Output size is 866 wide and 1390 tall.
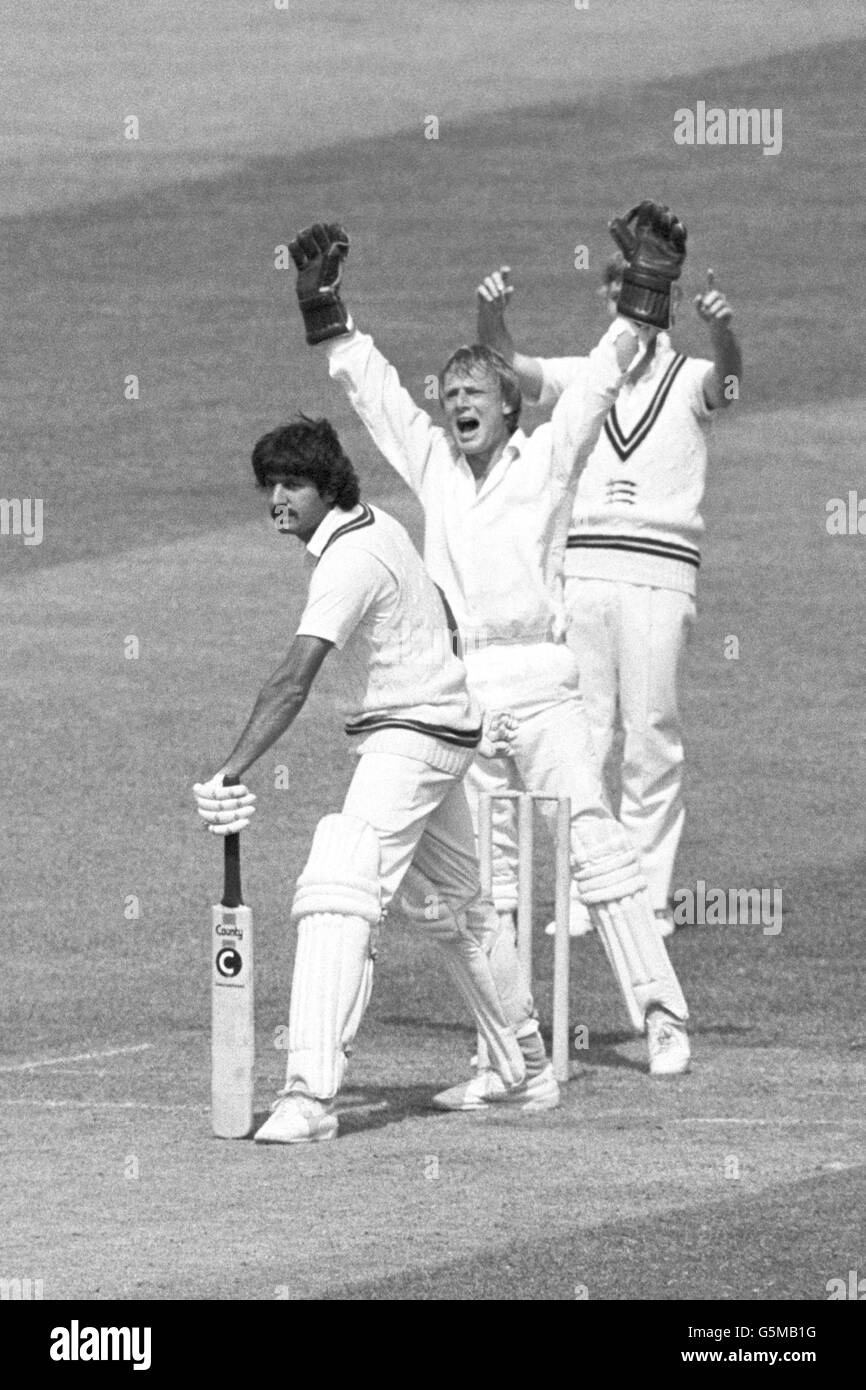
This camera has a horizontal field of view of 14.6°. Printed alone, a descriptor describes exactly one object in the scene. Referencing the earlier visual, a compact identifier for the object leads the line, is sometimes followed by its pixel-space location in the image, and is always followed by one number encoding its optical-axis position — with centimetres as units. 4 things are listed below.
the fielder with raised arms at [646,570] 1273
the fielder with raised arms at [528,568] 1040
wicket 1038
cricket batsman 916
